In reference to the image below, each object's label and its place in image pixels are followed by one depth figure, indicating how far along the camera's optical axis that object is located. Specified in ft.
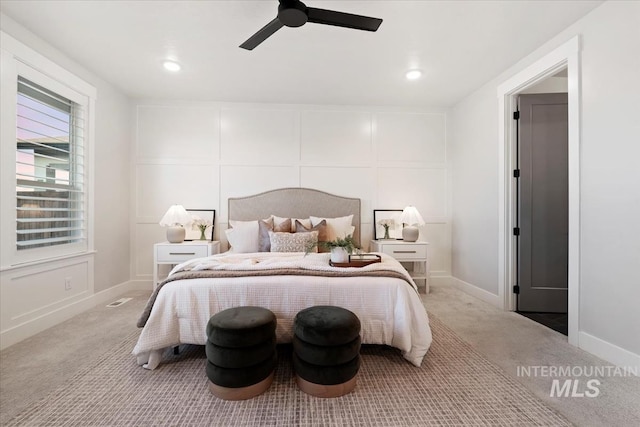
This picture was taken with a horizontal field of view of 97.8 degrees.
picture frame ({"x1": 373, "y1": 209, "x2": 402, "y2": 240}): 13.66
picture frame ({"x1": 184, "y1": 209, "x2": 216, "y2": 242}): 12.92
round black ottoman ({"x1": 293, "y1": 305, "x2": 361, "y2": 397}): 5.44
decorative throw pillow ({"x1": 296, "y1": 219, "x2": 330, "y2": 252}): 11.64
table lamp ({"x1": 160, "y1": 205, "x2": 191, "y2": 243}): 11.78
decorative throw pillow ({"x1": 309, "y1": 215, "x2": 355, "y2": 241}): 12.05
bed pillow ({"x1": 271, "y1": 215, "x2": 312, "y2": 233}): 11.94
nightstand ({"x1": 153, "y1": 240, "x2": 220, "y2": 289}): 11.60
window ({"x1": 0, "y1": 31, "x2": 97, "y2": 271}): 7.56
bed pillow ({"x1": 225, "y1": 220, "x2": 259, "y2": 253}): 11.35
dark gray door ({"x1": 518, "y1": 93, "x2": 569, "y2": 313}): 10.06
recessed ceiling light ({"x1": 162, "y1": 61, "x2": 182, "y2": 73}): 9.75
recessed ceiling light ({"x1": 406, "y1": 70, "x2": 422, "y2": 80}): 10.34
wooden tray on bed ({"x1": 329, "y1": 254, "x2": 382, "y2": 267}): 7.98
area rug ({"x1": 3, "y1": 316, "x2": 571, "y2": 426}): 4.92
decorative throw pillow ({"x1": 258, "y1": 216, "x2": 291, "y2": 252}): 11.38
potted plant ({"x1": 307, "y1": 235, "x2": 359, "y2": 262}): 8.04
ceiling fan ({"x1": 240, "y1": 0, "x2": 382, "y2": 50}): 5.90
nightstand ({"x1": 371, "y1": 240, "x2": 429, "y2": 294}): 12.41
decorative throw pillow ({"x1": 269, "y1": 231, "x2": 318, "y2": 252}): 10.78
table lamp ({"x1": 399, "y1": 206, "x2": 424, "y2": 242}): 12.69
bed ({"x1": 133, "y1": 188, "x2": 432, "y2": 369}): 6.48
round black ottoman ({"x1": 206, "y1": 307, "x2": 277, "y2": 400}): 5.36
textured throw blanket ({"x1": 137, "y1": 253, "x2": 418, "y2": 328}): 6.90
